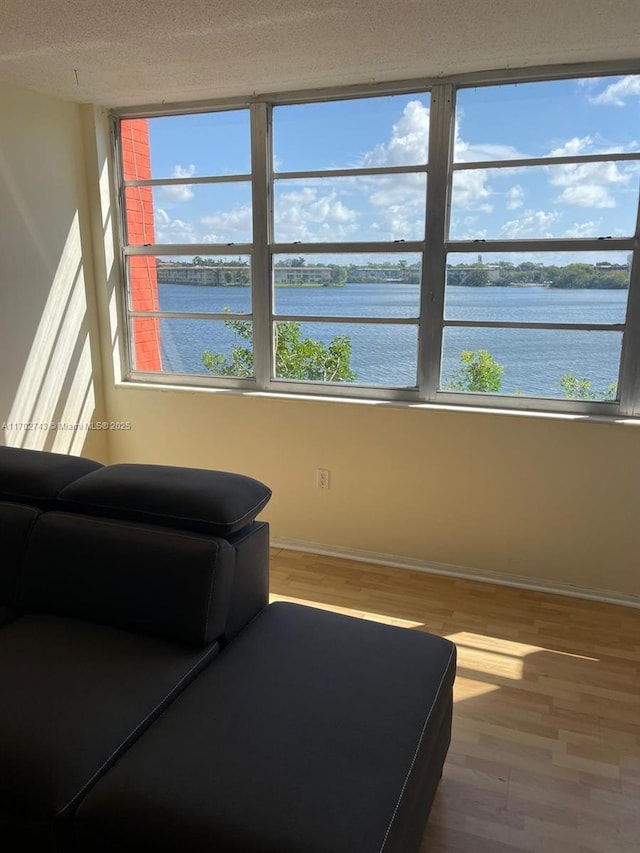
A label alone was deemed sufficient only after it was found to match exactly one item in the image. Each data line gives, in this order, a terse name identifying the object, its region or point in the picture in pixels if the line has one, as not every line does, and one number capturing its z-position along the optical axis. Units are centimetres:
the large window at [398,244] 259
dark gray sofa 111
